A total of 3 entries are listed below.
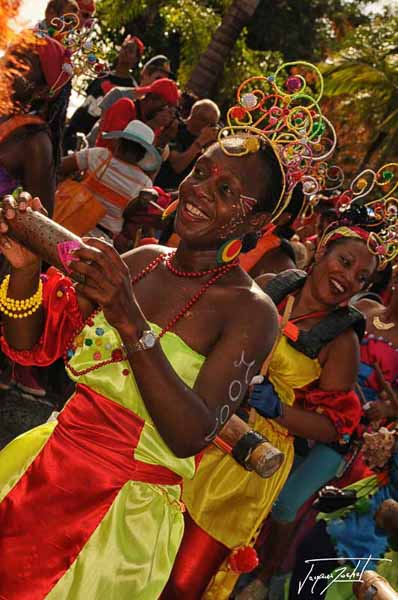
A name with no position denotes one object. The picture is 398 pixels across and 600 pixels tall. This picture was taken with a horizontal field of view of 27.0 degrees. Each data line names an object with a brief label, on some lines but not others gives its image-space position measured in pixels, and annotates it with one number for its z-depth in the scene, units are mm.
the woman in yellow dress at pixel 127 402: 2299
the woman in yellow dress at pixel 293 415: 3807
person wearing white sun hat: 5879
